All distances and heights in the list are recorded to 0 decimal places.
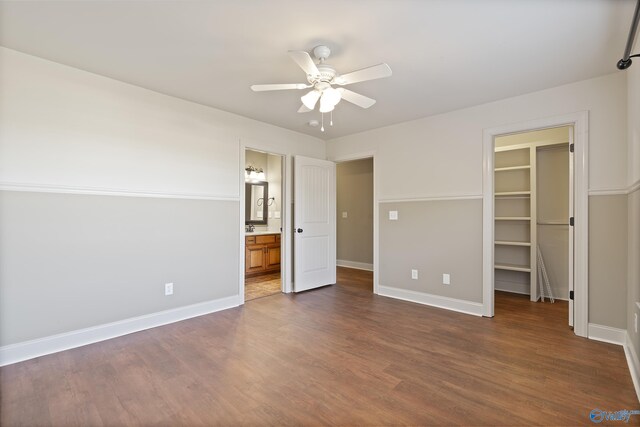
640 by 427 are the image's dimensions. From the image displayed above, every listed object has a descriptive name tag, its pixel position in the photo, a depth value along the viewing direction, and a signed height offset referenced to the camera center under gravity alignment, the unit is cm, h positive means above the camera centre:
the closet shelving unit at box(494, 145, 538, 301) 408 -3
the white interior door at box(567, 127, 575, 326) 295 -29
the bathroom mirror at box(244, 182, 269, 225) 611 +22
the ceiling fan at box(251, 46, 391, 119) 203 +100
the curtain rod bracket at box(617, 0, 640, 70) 172 +113
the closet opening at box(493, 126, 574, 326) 405 -9
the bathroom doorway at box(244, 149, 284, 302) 552 -9
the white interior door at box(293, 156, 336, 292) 443 -17
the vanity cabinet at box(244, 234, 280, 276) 546 -79
